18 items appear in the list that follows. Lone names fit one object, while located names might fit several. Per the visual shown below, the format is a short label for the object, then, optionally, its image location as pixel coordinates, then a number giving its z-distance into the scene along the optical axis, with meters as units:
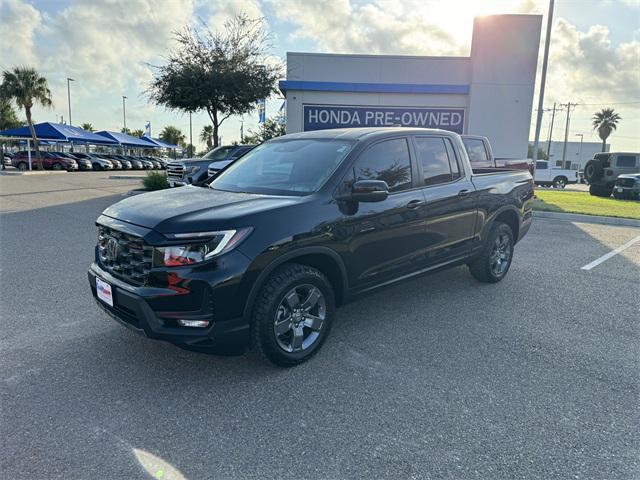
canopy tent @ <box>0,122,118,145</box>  33.91
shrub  15.13
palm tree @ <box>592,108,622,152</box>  68.12
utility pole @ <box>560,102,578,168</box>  60.12
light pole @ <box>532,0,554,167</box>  14.79
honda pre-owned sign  15.08
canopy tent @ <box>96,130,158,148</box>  44.41
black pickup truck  2.83
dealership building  14.80
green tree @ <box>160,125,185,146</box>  79.50
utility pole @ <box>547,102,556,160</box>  61.84
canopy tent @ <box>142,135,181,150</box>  53.13
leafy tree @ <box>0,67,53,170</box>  30.48
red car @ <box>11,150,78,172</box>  34.62
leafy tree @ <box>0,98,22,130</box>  46.17
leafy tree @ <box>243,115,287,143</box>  29.39
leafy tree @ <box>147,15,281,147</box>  16.75
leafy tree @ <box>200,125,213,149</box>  65.84
